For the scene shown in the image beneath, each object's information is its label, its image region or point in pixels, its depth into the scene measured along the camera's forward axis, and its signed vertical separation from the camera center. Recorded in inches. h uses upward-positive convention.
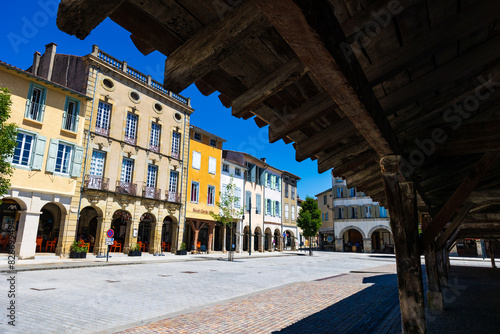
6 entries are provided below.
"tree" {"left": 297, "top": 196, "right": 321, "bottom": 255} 1419.0 +99.9
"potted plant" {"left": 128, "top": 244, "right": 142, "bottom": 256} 829.0 -31.5
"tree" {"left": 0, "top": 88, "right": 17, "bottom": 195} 506.0 +159.4
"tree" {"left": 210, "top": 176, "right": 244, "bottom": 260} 971.1 +93.7
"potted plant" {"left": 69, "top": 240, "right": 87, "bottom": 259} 701.4 -28.4
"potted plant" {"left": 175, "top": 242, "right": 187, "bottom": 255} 968.6 -37.8
